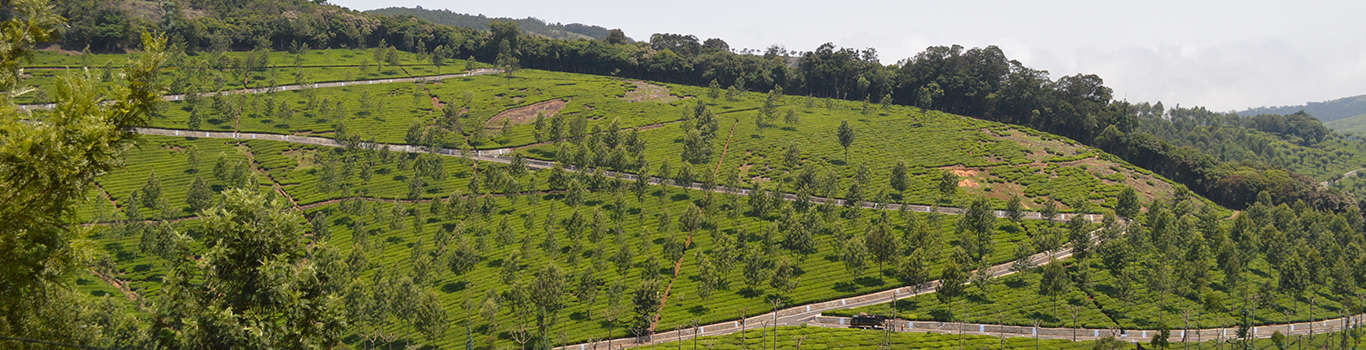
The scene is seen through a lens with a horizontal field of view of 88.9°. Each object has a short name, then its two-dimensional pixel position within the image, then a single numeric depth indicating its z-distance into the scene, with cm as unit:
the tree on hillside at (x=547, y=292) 8762
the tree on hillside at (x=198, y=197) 10869
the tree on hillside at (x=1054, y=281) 9956
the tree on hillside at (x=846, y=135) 15484
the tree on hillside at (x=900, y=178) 13612
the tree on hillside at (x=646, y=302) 8956
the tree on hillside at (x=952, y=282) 9769
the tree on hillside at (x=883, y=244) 10494
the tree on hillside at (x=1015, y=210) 12481
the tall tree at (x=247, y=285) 2198
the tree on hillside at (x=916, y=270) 10031
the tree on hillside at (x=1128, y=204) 12912
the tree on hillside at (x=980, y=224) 11377
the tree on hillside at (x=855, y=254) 10412
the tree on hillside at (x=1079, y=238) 11231
